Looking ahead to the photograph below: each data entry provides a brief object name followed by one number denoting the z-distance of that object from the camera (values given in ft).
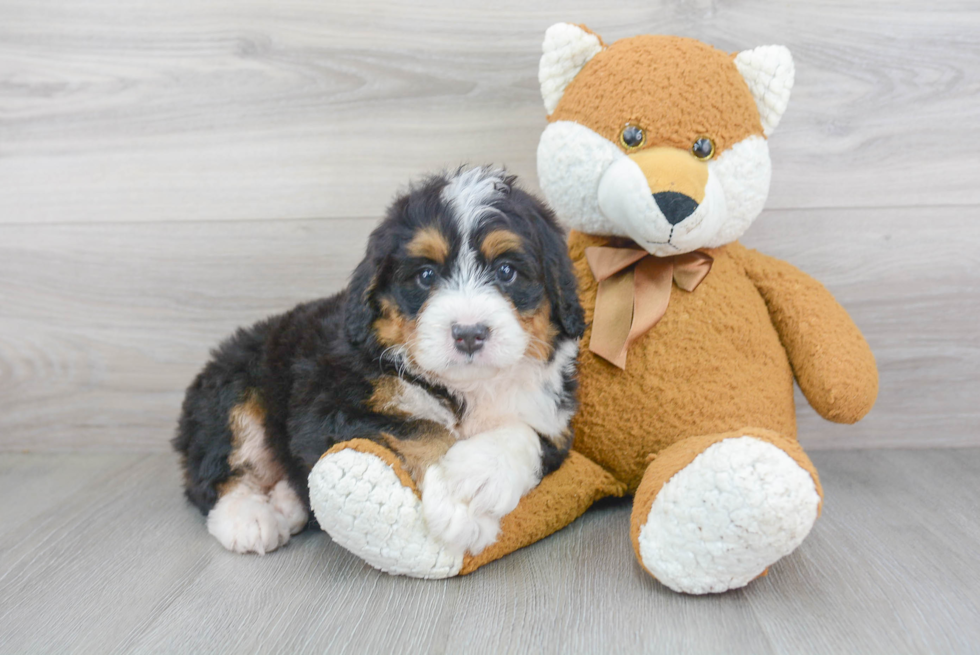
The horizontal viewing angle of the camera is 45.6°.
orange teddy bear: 2.37
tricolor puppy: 2.21
